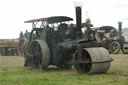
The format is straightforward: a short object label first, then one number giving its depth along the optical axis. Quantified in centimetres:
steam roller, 906
